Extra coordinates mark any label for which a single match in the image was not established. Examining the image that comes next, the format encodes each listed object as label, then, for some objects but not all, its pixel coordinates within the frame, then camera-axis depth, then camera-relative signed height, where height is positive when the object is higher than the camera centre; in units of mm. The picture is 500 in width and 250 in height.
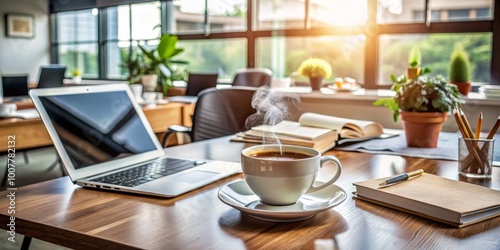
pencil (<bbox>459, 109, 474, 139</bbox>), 1219 -146
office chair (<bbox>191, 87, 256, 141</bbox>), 2213 -200
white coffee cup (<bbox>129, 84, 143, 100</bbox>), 3654 -163
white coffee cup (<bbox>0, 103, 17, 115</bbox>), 2695 -232
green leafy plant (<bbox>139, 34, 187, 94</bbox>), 4484 +80
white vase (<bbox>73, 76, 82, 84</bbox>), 6631 -165
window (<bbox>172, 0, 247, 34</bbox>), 5195 +594
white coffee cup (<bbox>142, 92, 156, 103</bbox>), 3807 -215
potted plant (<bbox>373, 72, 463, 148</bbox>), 1519 -109
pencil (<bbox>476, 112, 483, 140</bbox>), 1224 -139
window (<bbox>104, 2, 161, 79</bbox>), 6016 +496
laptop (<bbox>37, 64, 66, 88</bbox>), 4184 -72
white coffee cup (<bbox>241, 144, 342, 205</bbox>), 778 -172
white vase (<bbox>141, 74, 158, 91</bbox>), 4066 -104
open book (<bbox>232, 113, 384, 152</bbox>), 1472 -202
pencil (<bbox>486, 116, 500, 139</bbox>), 1203 -147
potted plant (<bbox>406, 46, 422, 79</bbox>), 2137 +39
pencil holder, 1145 -205
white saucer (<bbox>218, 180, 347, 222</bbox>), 769 -231
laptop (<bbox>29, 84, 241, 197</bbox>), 1025 -186
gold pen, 941 -215
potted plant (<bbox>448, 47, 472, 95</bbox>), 3121 -6
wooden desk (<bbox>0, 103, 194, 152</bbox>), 2523 -348
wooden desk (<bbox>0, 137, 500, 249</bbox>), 695 -247
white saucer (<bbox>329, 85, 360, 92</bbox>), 3897 -151
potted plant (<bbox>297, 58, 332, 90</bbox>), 4137 -8
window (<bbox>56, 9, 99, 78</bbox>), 6914 +401
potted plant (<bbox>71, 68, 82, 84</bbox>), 6700 -112
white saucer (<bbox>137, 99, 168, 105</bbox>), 3623 -251
